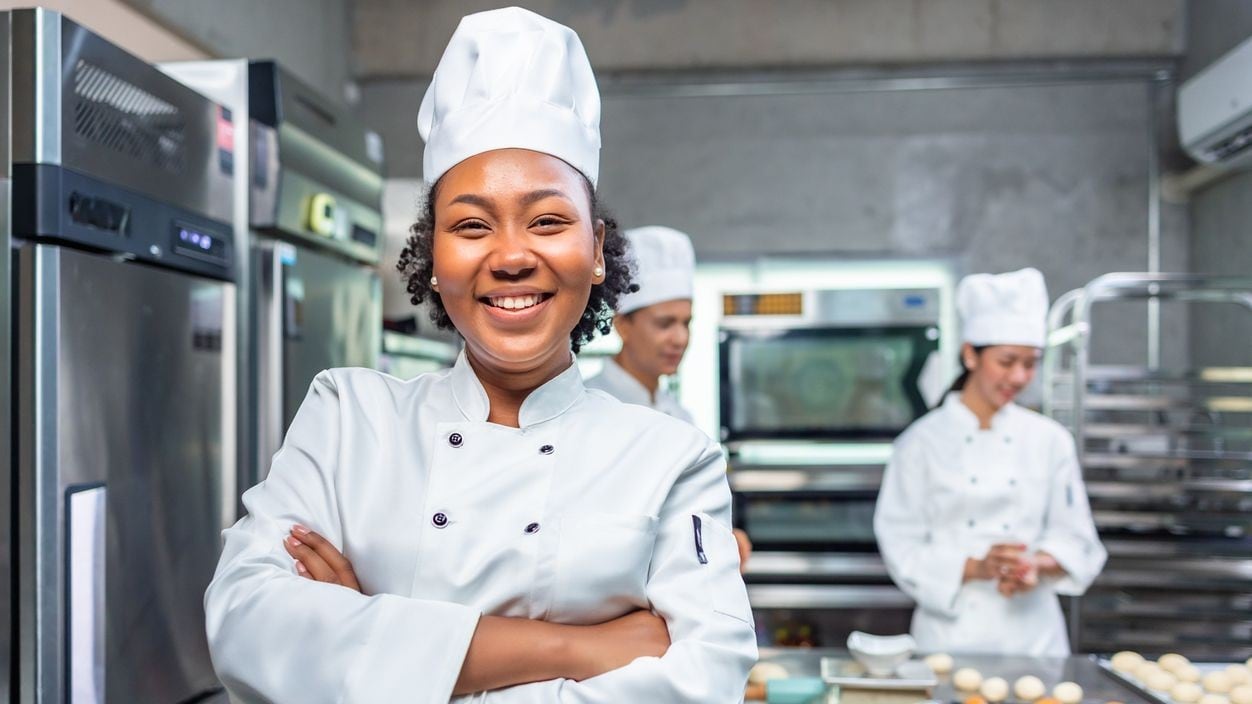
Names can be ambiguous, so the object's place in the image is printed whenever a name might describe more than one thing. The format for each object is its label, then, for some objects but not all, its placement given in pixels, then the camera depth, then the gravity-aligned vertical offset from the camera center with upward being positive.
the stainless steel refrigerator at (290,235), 2.42 +0.26
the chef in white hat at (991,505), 2.82 -0.46
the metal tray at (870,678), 1.96 -0.64
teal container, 1.93 -0.64
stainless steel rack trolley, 3.60 -0.60
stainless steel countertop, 1.99 -0.67
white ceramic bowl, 2.02 -0.60
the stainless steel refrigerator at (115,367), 1.66 -0.05
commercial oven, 4.07 -0.36
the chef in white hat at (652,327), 2.62 +0.04
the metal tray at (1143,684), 1.92 -0.66
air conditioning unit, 3.58 +0.83
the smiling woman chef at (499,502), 0.98 -0.17
